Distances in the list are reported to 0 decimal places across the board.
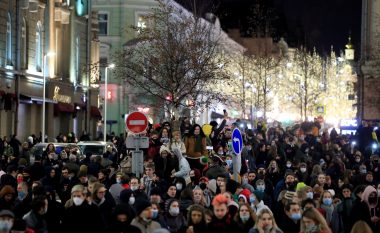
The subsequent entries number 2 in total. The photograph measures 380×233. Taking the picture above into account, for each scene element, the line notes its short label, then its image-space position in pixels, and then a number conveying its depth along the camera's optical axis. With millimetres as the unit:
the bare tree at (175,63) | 37031
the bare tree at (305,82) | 76488
